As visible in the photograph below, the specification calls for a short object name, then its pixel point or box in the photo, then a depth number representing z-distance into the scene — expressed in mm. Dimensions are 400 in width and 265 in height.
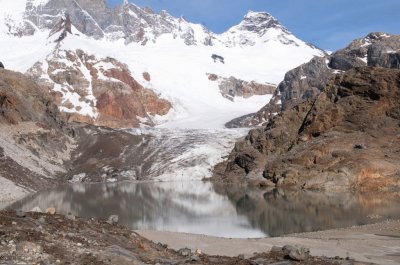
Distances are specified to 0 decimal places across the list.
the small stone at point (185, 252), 29131
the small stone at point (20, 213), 26341
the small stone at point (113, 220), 31797
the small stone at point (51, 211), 31009
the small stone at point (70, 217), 29450
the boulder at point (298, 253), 27203
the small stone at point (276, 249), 32219
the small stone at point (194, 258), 26766
